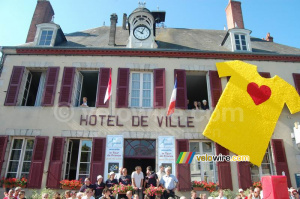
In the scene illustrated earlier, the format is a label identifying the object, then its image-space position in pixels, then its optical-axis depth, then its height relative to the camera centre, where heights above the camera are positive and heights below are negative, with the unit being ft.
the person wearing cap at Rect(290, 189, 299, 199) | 24.21 -1.08
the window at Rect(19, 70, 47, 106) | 33.42 +12.45
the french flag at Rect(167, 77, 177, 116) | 29.46 +8.76
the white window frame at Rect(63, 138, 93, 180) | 29.11 +2.31
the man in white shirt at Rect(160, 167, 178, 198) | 23.52 -0.21
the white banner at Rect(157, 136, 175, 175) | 29.17 +3.34
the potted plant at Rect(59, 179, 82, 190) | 27.50 -0.59
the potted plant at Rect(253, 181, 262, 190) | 28.66 -0.24
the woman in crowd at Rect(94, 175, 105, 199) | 23.97 -0.67
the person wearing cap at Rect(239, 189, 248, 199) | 24.31 -1.18
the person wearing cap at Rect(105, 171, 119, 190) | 23.86 -0.20
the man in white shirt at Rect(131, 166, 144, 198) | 23.50 -0.08
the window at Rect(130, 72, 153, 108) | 32.81 +11.55
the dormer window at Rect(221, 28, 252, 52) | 36.50 +20.12
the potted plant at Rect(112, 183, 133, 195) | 22.70 -0.72
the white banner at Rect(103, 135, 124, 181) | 28.89 +2.95
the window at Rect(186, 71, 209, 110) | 36.00 +14.85
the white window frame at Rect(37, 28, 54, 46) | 35.86 +20.10
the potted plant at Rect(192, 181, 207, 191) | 28.19 -0.43
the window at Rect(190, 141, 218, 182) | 29.35 +1.47
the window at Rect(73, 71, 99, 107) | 33.91 +14.40
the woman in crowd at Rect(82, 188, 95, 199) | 20.07 -1.11
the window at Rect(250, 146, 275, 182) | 30.04 +1.49
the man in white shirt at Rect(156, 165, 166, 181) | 25.13 +0.64
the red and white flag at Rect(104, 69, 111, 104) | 29.91 +9.99
